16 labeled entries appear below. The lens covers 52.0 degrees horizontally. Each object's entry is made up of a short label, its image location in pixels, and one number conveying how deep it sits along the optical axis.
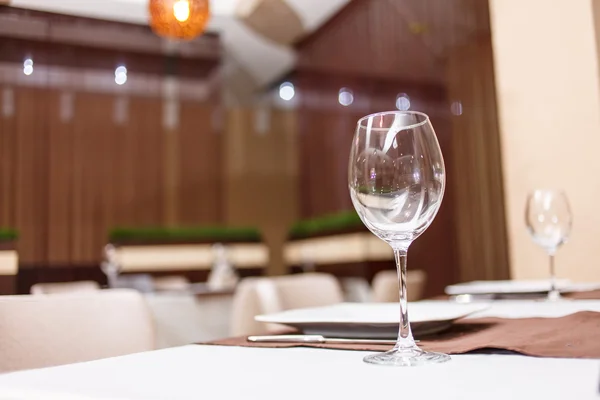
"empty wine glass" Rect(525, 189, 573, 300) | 1.24
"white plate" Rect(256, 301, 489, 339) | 0.73
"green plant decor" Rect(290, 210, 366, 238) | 5.24
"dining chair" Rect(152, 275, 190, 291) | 5.04
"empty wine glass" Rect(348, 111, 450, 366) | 0.59
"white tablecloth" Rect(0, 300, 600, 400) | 0.42
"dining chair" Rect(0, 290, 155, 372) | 0.90
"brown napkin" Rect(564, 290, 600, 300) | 1.18
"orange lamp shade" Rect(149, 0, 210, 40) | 3.23
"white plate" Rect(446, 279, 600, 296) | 1.27
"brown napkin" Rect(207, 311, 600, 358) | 0.57
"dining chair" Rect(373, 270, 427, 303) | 2.96
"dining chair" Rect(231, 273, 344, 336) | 1.62
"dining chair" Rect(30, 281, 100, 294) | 4.07
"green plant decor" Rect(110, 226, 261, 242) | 5.89
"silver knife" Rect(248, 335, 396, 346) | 0.70
